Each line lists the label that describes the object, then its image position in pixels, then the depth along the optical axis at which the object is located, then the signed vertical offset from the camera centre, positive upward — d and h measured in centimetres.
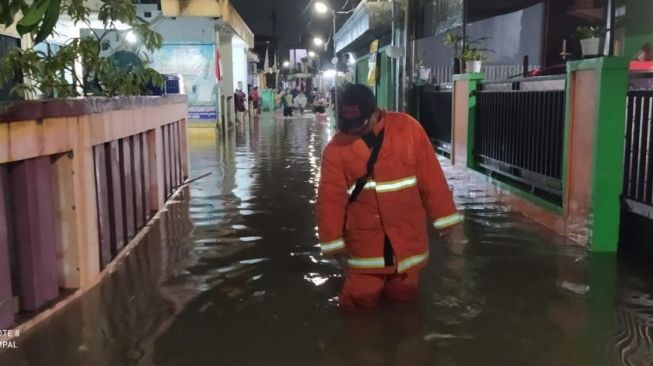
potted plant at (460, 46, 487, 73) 1063 +47
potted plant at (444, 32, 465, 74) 1155 +80
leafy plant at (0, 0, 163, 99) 580 +24
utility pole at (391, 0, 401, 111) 1602 +127
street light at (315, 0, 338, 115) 2542 +322
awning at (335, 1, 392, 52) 1952 +213
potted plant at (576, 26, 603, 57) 736 +52
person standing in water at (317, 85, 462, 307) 418 -69
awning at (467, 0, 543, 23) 1387 +173
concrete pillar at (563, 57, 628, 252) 561 -53
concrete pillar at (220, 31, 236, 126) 2306 +76
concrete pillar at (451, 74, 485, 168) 967 -47
